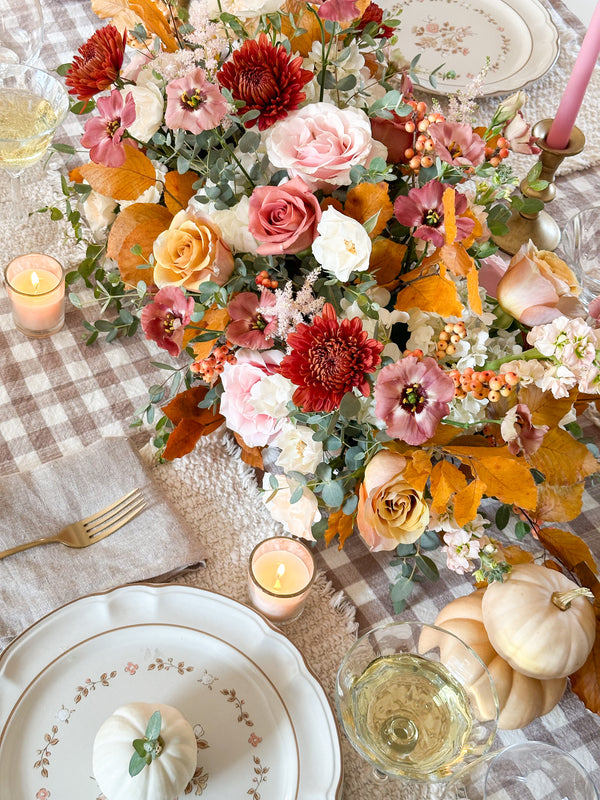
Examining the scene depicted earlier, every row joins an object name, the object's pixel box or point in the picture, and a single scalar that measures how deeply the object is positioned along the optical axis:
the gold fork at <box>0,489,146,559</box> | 0.80
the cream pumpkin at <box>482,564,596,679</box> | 0.69
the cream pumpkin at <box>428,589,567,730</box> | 0.71
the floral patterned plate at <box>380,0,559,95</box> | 1.25
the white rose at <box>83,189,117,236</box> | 0.89
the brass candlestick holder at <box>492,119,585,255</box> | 1.02
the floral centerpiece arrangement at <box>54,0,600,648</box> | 0.62
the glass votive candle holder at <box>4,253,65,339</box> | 0.93
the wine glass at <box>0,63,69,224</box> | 1.01
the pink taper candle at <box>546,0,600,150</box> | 0.93
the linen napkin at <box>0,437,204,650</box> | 0.77
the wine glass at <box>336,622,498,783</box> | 0.65
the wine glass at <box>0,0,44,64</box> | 1.14
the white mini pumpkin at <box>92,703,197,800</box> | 0.61
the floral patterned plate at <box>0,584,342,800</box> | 0.67
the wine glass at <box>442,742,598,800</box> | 0.64
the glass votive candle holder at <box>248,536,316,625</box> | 0.76
